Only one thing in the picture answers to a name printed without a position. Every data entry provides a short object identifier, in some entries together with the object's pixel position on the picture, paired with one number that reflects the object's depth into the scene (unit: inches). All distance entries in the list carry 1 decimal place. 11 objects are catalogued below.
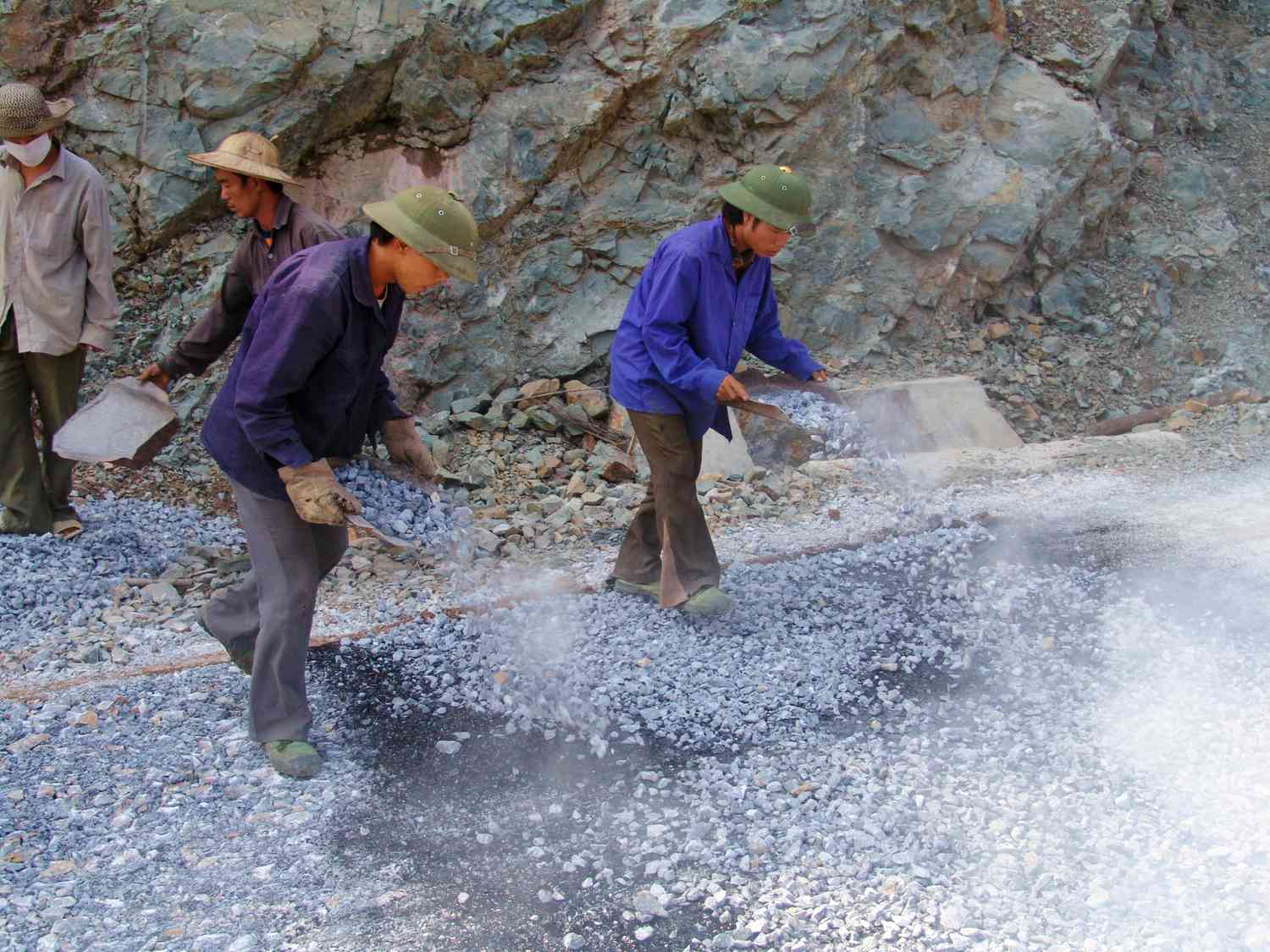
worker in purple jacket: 123.3
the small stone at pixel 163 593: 203.9
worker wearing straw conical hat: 177.9
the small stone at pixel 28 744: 143.9
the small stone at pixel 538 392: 314.2
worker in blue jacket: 163.6
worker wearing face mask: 208.4
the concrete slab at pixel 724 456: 286.8
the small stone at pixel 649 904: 115.9
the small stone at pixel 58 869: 120.2
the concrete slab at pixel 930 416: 325.7
